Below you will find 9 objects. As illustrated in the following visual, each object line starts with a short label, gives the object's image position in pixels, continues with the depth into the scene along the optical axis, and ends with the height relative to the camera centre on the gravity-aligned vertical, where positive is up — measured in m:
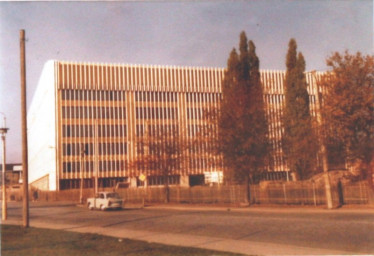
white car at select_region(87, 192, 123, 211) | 37.59 -1.39
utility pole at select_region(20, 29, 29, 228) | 20.22 +2.46
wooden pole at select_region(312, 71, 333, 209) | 27.45 +0.89
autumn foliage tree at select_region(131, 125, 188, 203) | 45.62 +2.79
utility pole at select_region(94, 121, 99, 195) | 47.56 +1.50
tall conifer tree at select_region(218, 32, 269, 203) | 33.16 +3.36
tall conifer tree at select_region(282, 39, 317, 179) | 34.84 +6.12
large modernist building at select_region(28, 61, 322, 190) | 79.44 +13.62
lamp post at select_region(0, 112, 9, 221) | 28.97 +0.13
